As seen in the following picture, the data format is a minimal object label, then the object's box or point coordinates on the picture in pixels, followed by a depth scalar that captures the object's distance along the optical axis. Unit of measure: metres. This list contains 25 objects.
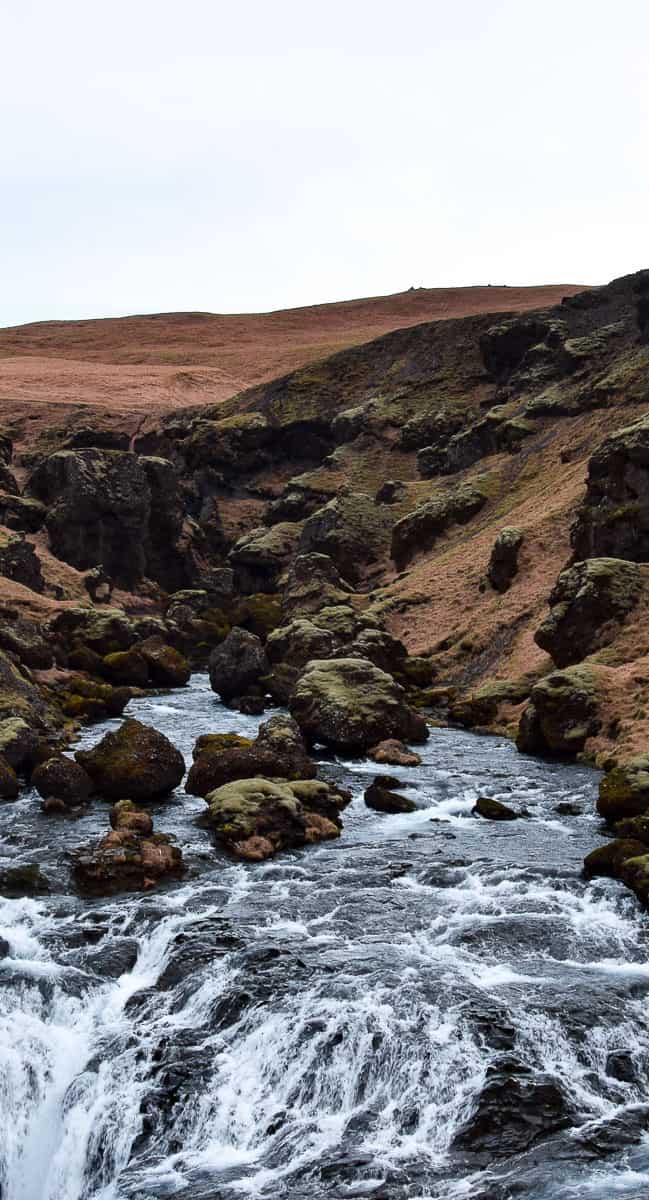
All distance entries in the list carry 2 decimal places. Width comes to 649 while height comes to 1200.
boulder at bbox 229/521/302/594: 71.81
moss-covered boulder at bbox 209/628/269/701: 46.34
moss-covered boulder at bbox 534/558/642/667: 40.88
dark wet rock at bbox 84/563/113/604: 64.75
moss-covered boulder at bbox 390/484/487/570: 66.62
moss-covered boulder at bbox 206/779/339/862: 25.50
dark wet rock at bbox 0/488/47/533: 70.38
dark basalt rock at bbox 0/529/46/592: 59.22
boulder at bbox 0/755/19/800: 29.45
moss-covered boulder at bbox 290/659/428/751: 36.22
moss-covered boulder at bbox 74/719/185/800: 29.61
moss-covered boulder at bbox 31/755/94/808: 28.89
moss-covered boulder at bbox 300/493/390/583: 69.62
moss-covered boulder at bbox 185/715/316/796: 29.80
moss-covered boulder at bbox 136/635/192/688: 50.16
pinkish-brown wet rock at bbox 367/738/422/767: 35.09
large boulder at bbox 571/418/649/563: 46.31
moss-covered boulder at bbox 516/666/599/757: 34.94
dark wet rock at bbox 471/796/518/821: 28.56
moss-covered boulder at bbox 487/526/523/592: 54.00
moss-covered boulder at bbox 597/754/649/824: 26.00
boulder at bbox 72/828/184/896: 23.05
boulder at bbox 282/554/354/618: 58.56
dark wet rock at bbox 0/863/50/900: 22.69
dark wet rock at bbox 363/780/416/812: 29.44
